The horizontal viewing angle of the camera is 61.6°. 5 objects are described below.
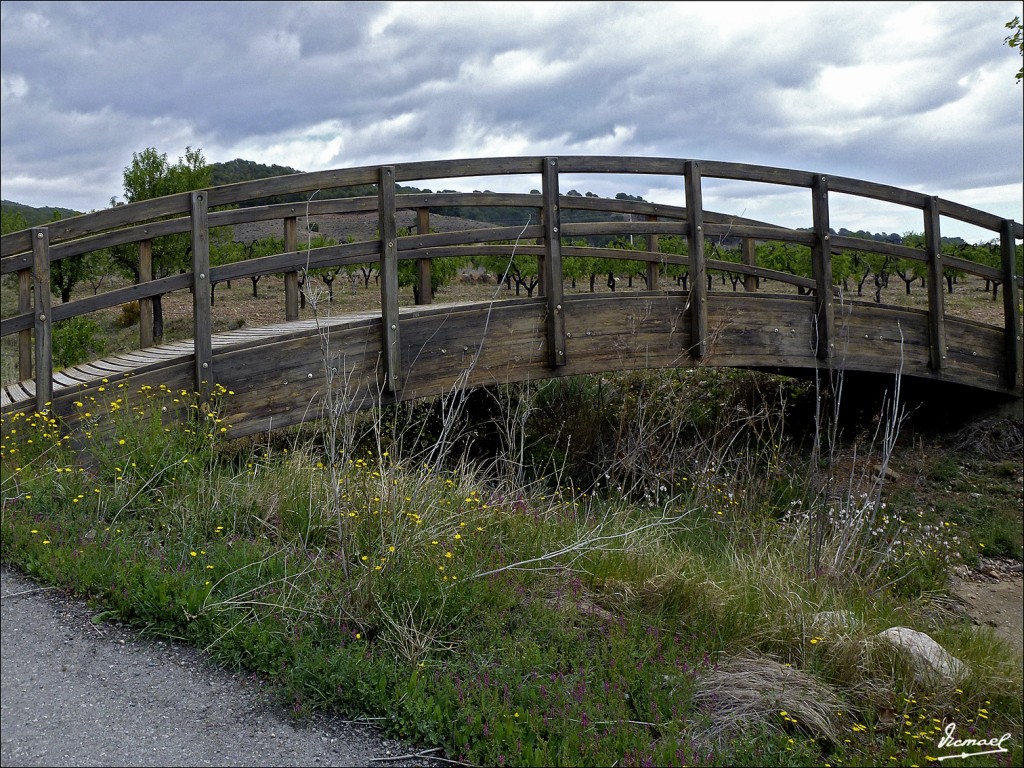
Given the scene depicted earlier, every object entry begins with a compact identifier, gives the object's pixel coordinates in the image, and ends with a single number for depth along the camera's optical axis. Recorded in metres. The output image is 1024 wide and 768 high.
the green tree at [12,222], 27.27
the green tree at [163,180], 22.38
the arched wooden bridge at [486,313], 6.37
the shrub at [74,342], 14.20
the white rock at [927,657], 4.23
